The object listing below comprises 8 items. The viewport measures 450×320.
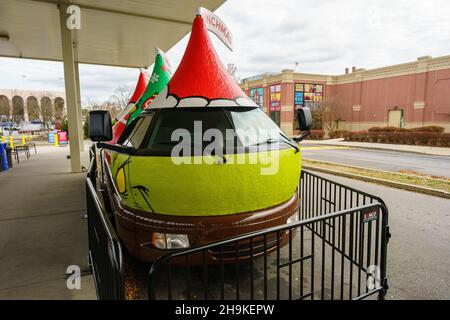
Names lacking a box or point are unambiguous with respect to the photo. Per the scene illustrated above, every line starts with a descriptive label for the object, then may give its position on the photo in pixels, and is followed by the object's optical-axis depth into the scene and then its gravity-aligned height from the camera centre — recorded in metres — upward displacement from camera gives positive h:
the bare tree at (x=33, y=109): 48.21 +2.98
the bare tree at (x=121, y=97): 44.91 +4.45
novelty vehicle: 2.97 -0.44
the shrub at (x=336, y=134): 34.86 -1.27
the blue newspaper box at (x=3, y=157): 10.34 -1.08
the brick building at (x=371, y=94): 30.83 +3.66
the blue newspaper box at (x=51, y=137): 27.53 -1.01
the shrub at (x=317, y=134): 33.98 -1.27
